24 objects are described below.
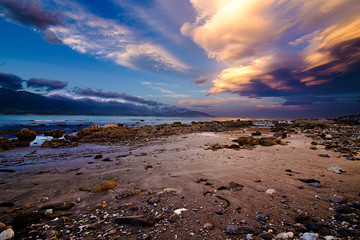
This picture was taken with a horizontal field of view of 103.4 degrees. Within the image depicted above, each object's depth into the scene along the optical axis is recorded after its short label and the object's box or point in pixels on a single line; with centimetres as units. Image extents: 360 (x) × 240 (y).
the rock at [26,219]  273
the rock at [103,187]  430
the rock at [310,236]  212
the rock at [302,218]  259
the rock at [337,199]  314
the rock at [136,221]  267
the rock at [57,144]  1147
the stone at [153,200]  353
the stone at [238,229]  238
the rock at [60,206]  335
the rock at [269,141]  1020
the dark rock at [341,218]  252
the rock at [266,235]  222
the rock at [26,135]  1341
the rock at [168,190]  405
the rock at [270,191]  376
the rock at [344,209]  274
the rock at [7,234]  237
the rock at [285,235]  221
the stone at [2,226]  258
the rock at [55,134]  1761
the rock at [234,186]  408
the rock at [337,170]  495
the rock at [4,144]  1009
